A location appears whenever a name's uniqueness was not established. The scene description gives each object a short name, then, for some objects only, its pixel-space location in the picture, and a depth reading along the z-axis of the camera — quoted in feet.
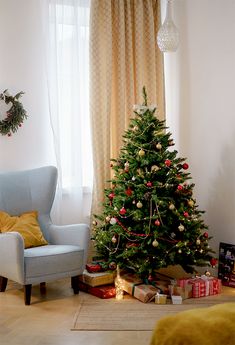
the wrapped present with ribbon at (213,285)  14.47
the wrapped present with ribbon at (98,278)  14.53
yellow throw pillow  14.44
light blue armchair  13.19
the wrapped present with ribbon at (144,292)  13.65
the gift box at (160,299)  13.57
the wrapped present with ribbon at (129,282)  14.20
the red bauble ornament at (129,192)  14.38
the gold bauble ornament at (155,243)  13.82
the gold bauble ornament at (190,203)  14.53
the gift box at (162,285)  14.05
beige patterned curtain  17.15
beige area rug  11.84
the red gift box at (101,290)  14.14
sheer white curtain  16.75
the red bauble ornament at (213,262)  14.70
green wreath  16.38
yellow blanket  6.99
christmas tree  14.17
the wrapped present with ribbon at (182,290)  13.93
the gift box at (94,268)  15.01
